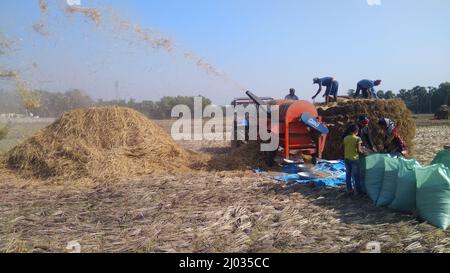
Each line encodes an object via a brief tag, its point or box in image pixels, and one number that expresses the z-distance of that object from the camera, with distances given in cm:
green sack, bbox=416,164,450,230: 516
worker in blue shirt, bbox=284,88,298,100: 1238
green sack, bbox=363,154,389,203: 634
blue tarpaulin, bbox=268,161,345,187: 799
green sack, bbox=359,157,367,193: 668
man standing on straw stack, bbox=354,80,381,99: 1270
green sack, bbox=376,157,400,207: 601
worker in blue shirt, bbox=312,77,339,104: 1249
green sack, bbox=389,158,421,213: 564
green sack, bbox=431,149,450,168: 637
